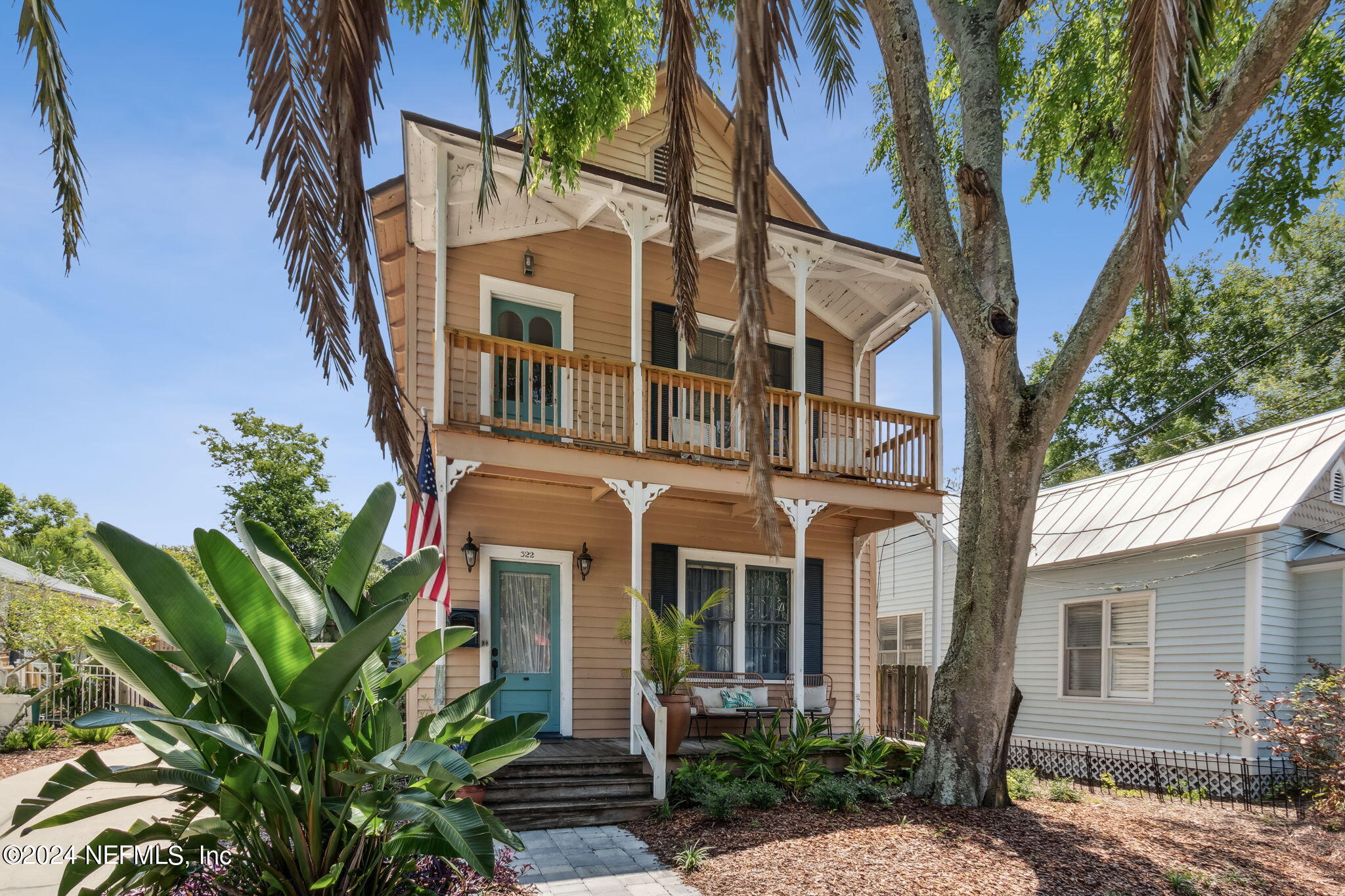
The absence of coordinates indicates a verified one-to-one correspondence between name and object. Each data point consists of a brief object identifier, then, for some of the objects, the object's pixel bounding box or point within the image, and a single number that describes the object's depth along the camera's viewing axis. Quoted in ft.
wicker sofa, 30.35
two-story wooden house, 28.43
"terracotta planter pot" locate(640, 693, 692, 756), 25.58
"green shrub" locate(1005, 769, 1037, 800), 26.68
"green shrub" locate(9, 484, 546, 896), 9.86
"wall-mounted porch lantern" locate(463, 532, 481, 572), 29.73
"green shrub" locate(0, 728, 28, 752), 33.99
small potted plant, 25.81
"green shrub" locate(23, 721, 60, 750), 34.53
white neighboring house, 33.83
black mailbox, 29.12
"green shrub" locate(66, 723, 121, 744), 36.70
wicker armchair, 32.89
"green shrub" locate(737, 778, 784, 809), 23.85
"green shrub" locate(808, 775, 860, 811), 23.65
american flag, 24.13
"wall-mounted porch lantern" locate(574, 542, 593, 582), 31.60
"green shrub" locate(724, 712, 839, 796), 25.52
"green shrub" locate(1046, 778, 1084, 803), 26.92
